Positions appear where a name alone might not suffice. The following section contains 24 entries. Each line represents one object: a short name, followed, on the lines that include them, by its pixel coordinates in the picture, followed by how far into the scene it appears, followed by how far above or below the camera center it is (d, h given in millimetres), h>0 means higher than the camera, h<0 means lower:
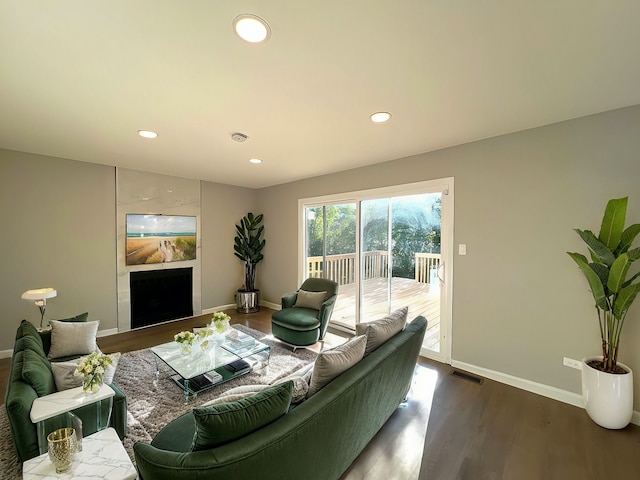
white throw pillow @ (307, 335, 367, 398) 1497 -723
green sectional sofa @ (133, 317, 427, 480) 1004 -873
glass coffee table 2488 -1184
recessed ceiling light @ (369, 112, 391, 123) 2348 +1104
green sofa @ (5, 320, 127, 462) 1464 -914
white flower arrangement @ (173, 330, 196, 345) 2658 -966
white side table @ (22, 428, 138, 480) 1196 -1050
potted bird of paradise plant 2016 -463
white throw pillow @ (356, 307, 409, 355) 1945 -680
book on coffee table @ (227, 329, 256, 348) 3025 -1157
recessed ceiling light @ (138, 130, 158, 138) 2750 +1128
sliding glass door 3336 -181
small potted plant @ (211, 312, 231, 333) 2932 -907
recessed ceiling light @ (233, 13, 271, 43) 1323 +1097
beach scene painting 4414 +53
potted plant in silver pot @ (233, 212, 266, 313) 5637 -152
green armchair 3459 -1003
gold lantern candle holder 1196 -940
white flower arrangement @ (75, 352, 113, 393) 1663 -819
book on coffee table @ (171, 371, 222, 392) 2503 -1359
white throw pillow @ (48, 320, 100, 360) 2516 -932
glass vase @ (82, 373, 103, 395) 1662 -885
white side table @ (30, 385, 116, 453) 1480 -952
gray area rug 1969 -1461
